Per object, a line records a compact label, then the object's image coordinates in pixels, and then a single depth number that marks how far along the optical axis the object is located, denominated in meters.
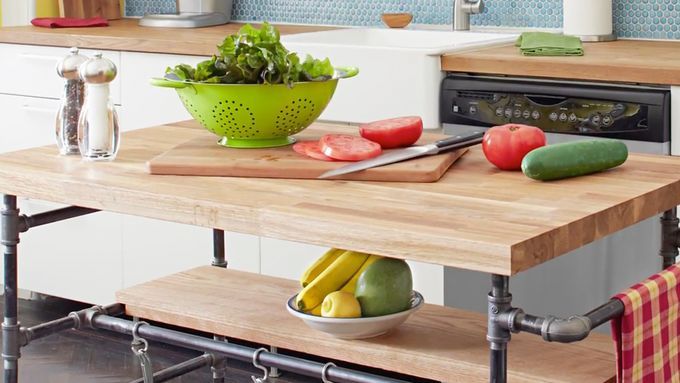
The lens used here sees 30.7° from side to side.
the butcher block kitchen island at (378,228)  1.83
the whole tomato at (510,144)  2.18
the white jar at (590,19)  3.70
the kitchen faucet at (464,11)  4.02
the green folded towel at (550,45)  3.32
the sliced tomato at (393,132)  2.34
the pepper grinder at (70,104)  2.43
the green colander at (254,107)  2.32
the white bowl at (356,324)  2.20
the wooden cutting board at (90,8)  4.74
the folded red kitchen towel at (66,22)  4.43
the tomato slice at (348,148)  2.24
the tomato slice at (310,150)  2.26
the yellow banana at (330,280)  2.30
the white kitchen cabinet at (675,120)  3.02
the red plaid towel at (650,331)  1.88
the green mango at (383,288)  2.22
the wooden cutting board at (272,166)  2.15
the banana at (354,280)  2.30
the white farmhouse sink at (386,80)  3.40
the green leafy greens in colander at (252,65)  2.31
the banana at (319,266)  2.39
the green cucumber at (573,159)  2.08
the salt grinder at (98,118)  2.35
